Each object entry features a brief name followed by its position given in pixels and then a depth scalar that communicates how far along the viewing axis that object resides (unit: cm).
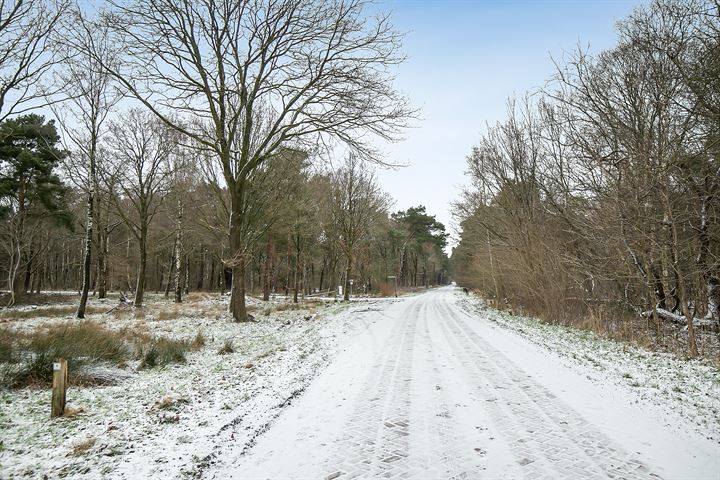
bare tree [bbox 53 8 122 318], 1595
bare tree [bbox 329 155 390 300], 3256
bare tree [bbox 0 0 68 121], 841
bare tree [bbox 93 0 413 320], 1285
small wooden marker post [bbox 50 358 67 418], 515
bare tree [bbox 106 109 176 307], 2223
